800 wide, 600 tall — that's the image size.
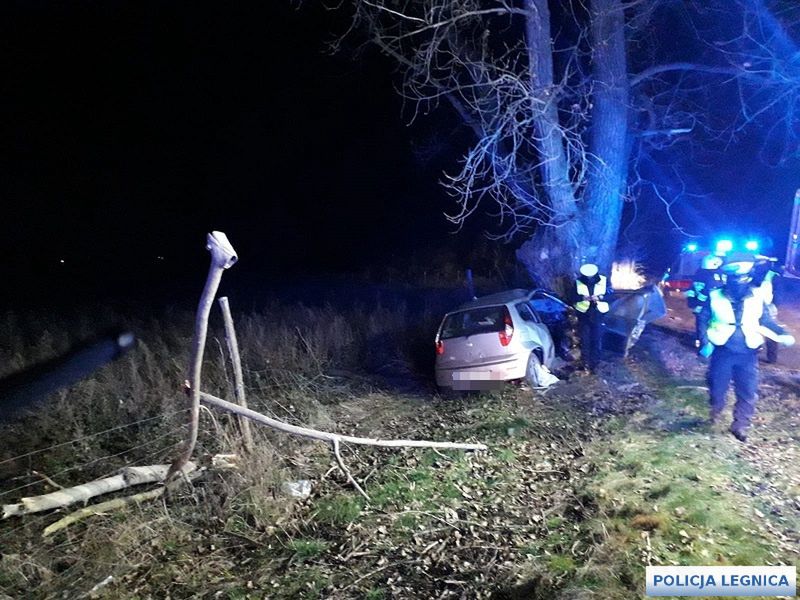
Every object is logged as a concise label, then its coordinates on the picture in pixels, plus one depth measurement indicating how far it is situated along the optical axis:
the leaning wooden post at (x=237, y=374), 5.21
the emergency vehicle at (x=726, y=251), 7.93
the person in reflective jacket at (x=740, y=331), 5.55
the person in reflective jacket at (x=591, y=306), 8.55
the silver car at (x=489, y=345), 7.39
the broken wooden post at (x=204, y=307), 3.85
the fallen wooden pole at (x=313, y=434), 4.66
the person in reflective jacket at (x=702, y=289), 6.99
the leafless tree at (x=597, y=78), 9.40
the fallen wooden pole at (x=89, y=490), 4.30
